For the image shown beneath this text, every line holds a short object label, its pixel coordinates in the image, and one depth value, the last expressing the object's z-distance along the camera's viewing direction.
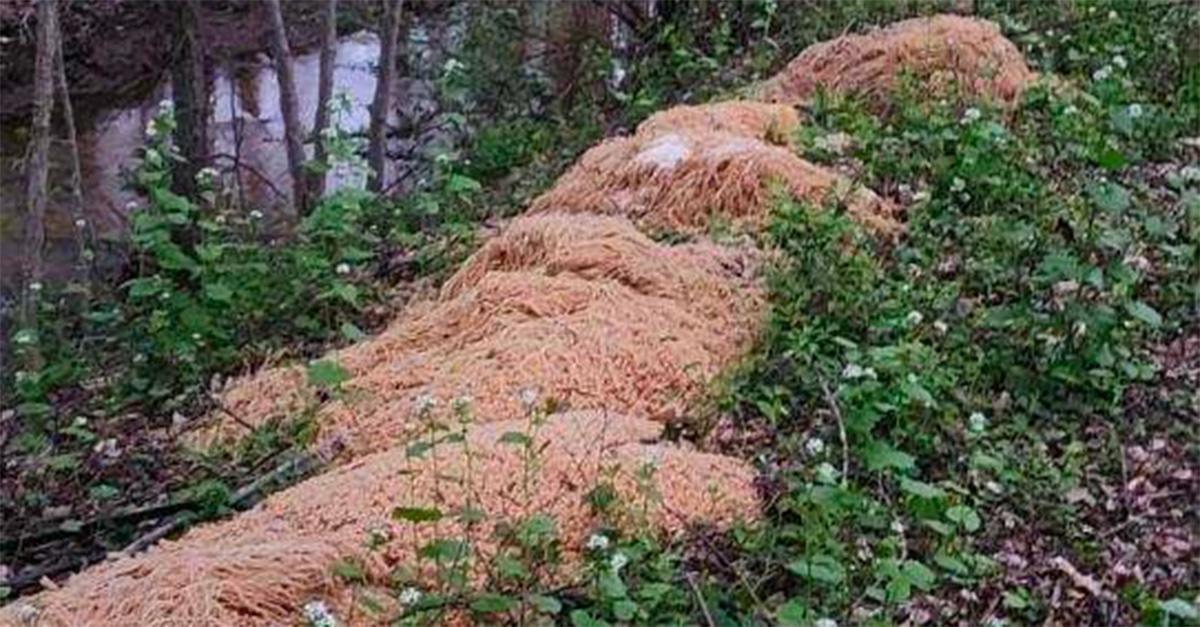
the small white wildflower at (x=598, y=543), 3.00
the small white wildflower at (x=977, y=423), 3.51
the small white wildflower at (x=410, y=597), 2.83
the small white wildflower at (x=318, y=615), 2.70
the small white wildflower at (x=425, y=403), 3.32
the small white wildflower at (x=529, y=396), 3.63
